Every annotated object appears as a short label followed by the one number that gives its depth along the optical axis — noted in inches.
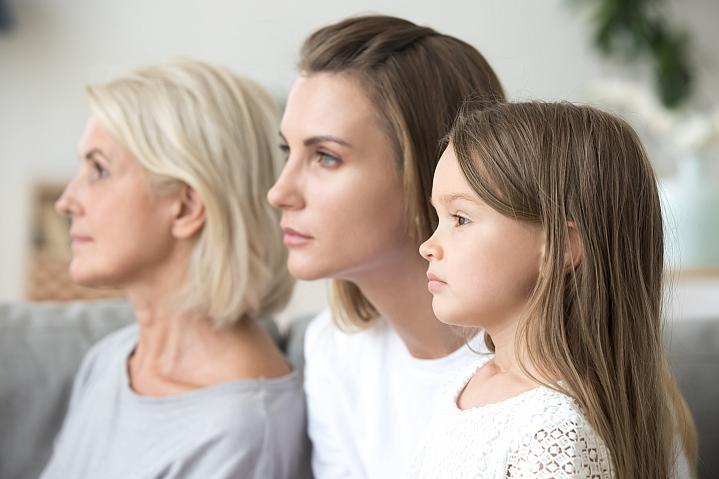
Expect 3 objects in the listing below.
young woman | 74.7
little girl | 65.8
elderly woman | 80.8
